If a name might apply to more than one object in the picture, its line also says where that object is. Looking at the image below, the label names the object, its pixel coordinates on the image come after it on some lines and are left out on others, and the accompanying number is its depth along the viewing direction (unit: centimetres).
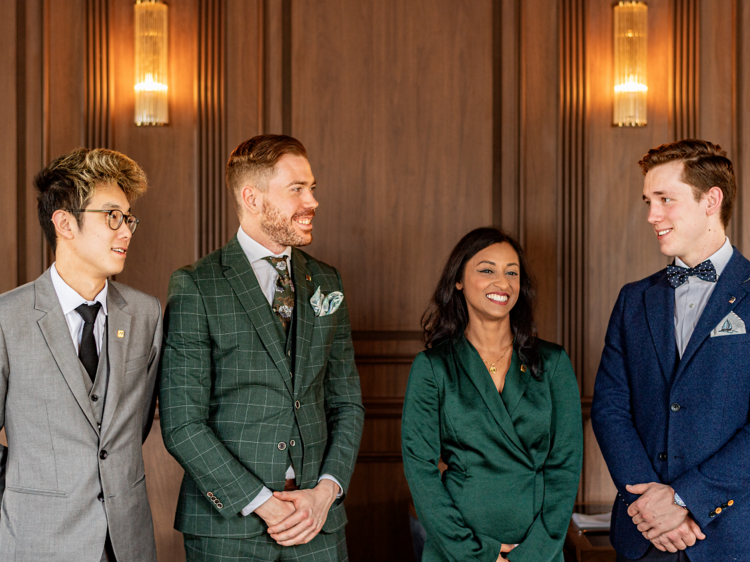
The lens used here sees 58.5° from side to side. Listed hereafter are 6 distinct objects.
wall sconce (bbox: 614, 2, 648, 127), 327
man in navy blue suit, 206
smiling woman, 215
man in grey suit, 191
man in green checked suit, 209
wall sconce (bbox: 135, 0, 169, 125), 321
